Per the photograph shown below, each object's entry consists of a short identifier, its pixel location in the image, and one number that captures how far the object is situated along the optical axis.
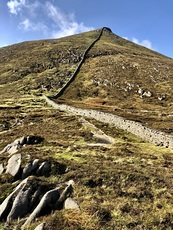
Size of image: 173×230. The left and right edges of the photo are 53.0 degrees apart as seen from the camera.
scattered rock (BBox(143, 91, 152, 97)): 68.00
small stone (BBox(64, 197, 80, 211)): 9.33
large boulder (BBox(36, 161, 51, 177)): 12.31
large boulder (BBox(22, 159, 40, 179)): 12.23
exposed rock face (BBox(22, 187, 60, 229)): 8.99
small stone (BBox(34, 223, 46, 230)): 8.03
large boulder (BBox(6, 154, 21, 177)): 12.54
